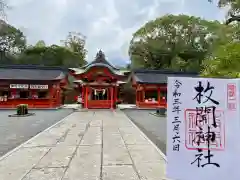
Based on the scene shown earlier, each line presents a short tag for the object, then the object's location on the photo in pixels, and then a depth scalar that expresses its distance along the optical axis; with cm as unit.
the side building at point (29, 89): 1702
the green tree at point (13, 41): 3106
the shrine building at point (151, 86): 1857
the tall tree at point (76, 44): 3663
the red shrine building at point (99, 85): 1780
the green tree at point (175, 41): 2630
